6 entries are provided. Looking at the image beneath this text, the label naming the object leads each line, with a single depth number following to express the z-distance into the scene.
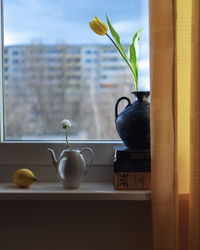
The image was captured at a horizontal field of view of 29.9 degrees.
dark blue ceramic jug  1.25
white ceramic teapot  1.25
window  1.48
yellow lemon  1.29
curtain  1.13
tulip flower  1.32
